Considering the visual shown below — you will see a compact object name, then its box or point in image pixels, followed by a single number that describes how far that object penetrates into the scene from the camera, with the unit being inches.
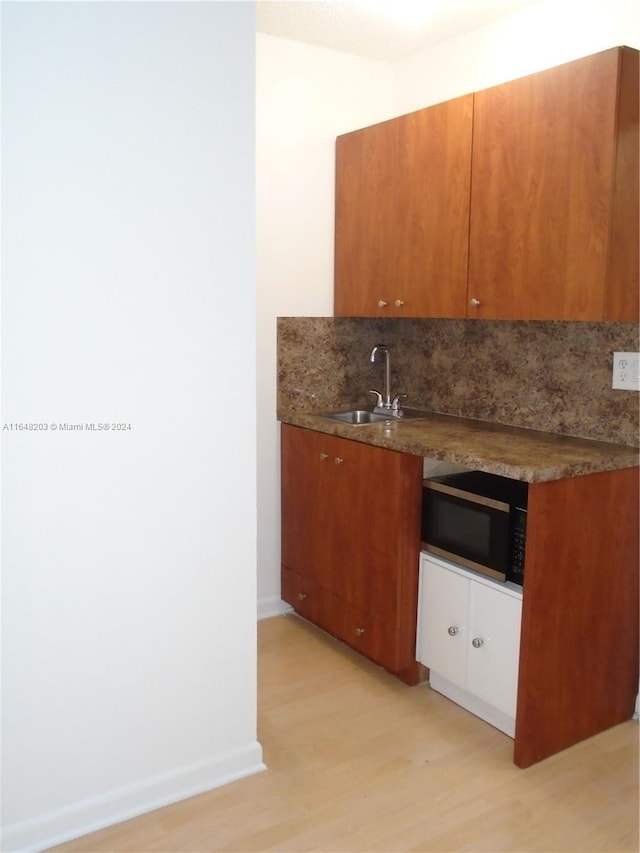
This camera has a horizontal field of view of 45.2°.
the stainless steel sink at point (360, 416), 133.2
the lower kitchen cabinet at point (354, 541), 106.1
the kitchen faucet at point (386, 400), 132.1
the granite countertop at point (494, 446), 88.4
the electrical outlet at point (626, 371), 100.0
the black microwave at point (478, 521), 92.4
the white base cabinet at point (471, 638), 92.4
